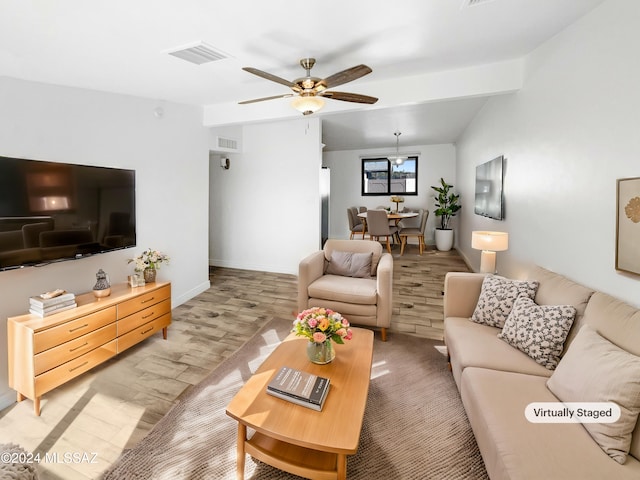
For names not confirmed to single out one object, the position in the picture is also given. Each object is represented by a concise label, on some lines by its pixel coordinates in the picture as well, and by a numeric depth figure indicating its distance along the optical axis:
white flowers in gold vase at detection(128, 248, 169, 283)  2.81
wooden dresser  1.84
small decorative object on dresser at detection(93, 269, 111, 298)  2.36
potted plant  6.71
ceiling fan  2.17
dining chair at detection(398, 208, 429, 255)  6.44
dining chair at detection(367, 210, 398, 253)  6.06
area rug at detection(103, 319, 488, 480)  1.47
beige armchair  2.78
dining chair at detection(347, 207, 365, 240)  7.07
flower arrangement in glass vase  1.69
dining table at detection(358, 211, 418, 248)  6.33
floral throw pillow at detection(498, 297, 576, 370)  1.66
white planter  6.91
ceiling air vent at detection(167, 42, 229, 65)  2.24
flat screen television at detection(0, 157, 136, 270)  1.89
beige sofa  1.07
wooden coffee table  1.22
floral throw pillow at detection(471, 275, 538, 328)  2.07
